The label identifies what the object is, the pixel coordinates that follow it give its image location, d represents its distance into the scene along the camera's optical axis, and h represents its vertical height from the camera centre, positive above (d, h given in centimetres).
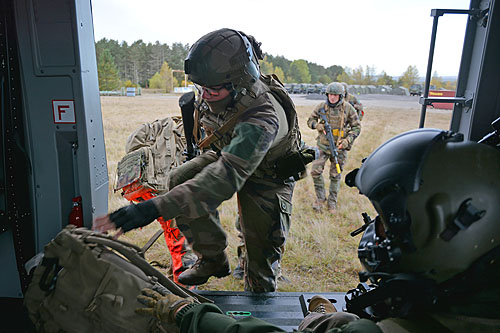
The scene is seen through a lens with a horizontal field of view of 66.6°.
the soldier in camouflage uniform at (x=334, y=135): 666 -103
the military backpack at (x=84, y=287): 159 -92
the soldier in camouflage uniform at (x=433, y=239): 115 -48
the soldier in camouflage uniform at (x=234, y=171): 209 -59
